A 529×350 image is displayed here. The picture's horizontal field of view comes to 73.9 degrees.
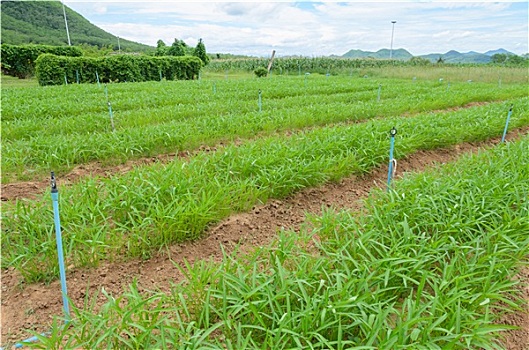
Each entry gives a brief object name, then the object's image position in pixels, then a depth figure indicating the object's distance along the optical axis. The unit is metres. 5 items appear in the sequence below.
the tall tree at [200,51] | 26.94
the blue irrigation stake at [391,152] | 3.32
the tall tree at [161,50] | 27.49
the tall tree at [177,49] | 26.77
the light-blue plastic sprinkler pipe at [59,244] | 1.81
